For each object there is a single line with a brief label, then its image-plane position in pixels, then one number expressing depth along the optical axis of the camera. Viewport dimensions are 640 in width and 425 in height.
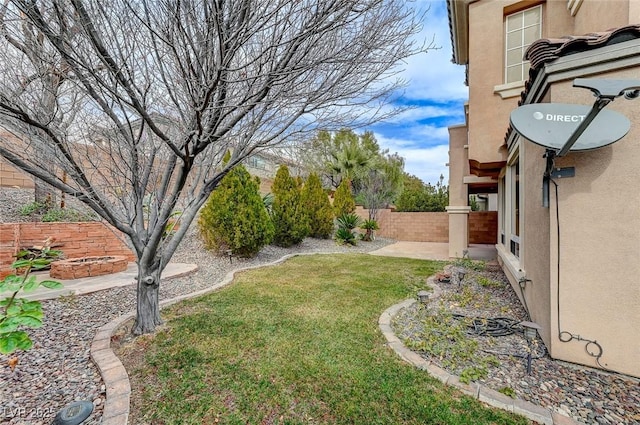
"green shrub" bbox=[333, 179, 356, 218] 18.28
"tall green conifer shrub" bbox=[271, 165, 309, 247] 13.23
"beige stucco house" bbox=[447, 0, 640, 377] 3.28
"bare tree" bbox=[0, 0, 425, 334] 2.82
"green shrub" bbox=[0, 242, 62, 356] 2.13
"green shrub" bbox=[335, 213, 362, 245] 15.27
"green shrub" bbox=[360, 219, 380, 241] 16.94
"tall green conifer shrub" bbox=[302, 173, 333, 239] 15.91
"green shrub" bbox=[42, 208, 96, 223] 8.77
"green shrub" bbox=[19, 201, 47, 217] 8.88
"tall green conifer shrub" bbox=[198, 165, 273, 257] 10.06
